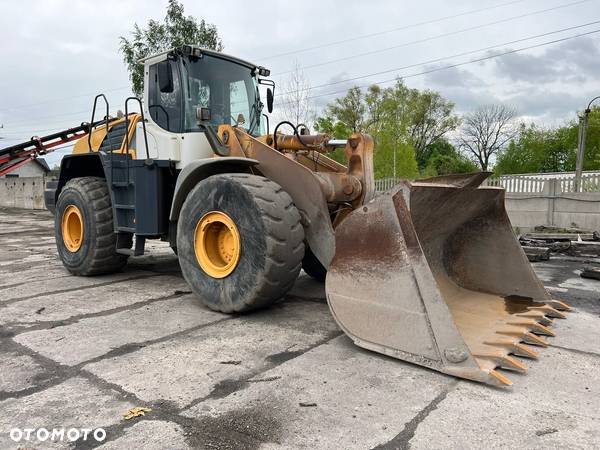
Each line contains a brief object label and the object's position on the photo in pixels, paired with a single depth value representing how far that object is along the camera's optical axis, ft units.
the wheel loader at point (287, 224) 10.71
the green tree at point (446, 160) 163.53
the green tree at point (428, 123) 157.28
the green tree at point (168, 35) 60.64
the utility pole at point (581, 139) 72.41
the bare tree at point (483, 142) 173.86
